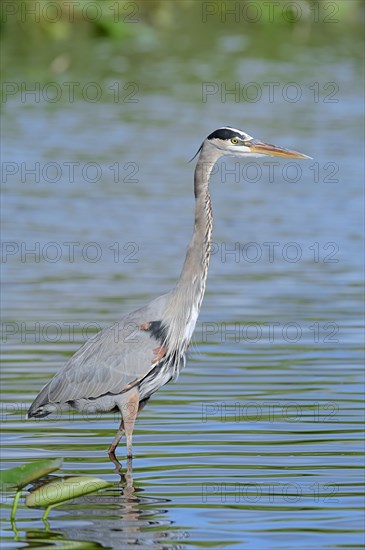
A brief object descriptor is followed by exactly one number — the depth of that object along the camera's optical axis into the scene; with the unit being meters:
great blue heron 16.25
